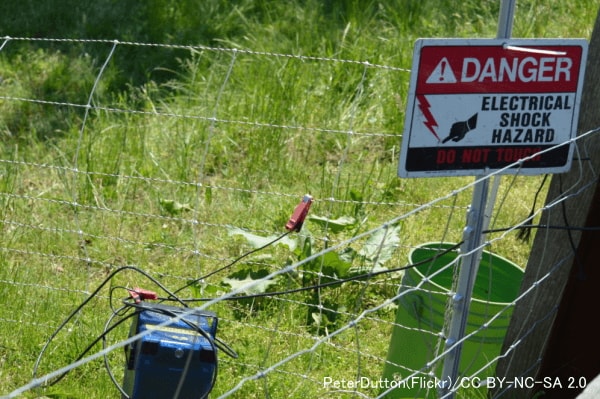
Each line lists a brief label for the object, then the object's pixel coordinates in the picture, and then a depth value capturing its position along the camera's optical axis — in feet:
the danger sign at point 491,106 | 16.71
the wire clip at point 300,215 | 22.57
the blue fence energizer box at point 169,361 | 18.51
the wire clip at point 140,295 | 20.40
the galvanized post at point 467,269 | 16.85
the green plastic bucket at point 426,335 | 20.42
